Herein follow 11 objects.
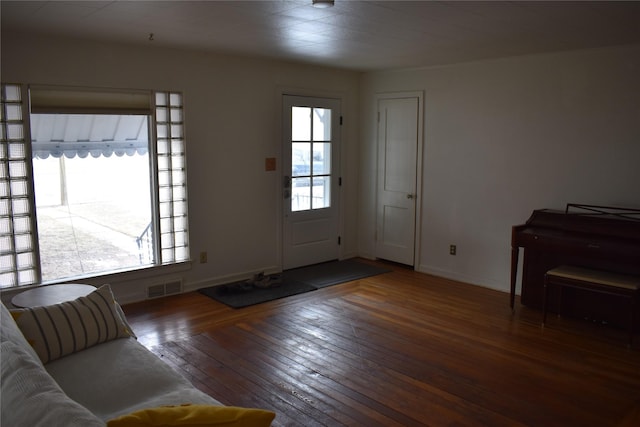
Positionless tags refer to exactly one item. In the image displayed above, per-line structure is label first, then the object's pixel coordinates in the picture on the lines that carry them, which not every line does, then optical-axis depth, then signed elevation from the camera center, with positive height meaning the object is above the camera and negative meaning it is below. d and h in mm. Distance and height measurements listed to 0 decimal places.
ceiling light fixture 2902 +851
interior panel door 5840 -226
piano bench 3770 -922
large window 4039 -280
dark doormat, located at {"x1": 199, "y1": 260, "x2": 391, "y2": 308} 4852 -1287
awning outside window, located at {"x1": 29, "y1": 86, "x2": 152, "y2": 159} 4184 +305
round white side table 3164 -877
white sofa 1373 -944
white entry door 5734 -269
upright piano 3955 -707
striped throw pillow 2496 -841
